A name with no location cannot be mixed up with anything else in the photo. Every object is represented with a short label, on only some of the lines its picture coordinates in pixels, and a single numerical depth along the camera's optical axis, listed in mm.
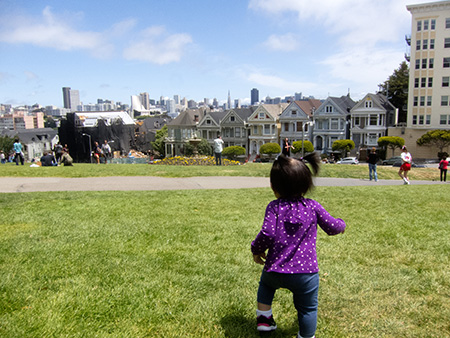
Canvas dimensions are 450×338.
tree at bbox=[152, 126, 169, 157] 83688
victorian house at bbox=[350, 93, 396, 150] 57906
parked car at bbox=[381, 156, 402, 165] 46531
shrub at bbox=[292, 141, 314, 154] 55775
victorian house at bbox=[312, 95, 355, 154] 60750
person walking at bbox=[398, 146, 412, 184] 15812
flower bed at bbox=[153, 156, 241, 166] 23969
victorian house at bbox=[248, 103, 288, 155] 66125
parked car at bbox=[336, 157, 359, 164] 50703
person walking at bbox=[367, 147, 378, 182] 16297
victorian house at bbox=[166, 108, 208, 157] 74500
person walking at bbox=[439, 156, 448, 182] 18516
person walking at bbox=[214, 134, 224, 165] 21025
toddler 3068
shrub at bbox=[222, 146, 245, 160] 56781
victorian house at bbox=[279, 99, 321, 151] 63588
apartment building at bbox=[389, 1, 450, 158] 52438
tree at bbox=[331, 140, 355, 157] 56094
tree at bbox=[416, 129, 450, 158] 50562
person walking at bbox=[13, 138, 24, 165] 22212
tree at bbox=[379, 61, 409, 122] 64062
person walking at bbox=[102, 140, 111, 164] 28031
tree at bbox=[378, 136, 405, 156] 53375
